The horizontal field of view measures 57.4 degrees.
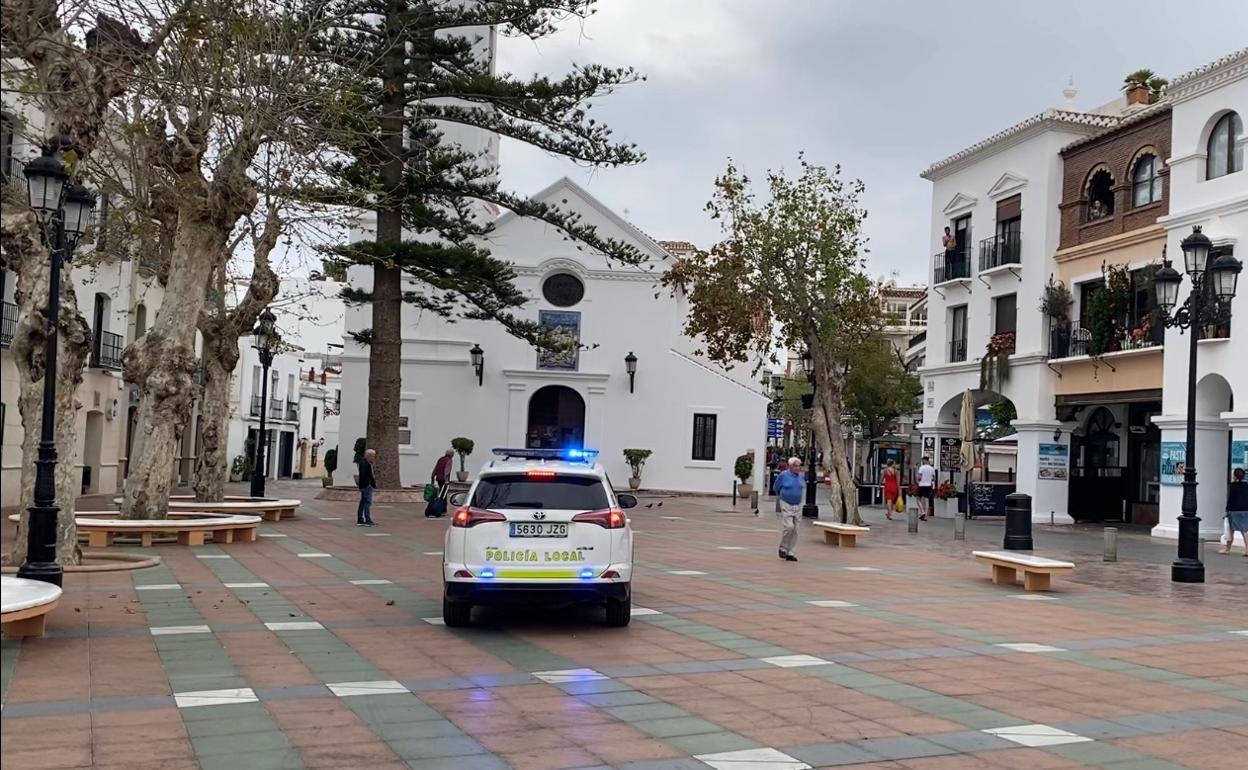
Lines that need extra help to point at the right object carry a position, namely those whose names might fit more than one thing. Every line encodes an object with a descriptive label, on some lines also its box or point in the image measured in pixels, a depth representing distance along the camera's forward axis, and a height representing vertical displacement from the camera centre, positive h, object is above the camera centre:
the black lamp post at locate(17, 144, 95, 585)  9.94 +0.51
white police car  10.08 -0.94
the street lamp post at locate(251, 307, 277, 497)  27.43 -0.33
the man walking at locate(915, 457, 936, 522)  31.73 -0.93
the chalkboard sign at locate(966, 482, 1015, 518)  31.69 -1.25
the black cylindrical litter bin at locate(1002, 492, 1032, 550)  20.47 -1.21
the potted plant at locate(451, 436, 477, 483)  38.41 -0.52
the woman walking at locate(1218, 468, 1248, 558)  21.77 -0.73
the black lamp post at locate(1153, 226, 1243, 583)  16.45 +2.34
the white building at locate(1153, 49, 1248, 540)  24.98 +5.29
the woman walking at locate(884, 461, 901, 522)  31.00 -1.01
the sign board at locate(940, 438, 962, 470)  37.00 -0.01
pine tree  26.80 +6.87
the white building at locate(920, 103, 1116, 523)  31.86 +5.37
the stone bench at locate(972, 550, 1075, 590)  14.77 -1.44
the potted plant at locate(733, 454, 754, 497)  39.88 -0.93
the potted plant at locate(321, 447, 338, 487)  38.28 -1.29
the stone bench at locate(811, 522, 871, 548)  21.06 -1.59
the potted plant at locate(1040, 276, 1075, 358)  30.94 +3.95
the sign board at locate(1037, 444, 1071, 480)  32.12 -0.15
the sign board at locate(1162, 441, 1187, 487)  25.97 +0.02
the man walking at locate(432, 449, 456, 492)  26.91 -0.90
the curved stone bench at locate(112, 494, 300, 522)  21.05 -1.59
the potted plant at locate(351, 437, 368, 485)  36.45 -0.58
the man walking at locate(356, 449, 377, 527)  22.28 -1.23
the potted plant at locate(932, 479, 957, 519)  32.69 -1.33
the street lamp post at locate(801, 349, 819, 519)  30.12 -0.90
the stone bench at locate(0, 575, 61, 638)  7.71 -1.33
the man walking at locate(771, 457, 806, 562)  17.88 -0.90
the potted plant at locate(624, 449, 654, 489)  40.03 -0.75
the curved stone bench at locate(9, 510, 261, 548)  16.42 -1.58
